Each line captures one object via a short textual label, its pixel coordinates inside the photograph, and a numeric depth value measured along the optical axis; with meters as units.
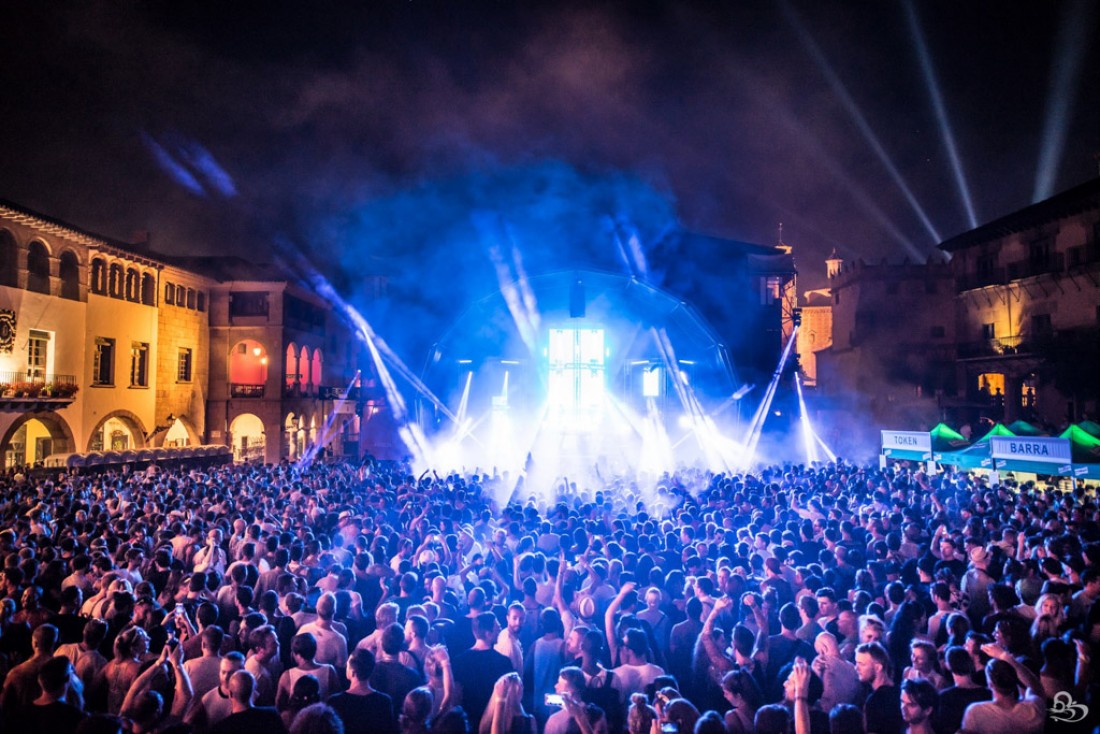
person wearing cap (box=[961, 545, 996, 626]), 6.28
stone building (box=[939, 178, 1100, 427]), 30.53
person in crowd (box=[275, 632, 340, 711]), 4.46
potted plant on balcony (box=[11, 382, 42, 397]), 22.42
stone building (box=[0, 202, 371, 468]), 23.80
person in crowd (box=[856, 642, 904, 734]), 4.17
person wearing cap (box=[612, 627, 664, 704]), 4.72
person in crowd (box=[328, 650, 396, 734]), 4.11
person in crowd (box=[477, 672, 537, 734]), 4.27
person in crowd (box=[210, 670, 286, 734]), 3.82
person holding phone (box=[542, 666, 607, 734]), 3.95
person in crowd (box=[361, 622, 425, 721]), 4.70
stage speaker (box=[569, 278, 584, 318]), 26.80
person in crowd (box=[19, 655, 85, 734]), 4.03
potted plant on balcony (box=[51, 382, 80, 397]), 24.23
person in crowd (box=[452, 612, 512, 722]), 4.77
